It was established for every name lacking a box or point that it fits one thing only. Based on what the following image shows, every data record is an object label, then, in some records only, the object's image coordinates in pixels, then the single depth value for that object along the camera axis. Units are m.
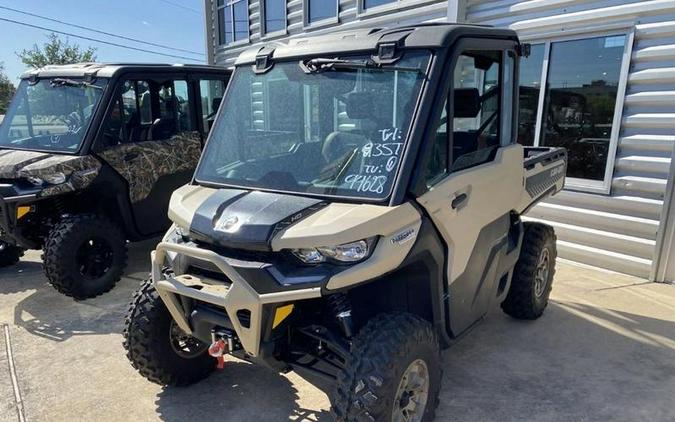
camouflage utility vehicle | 4.52
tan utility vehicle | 2.22
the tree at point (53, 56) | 38.25
